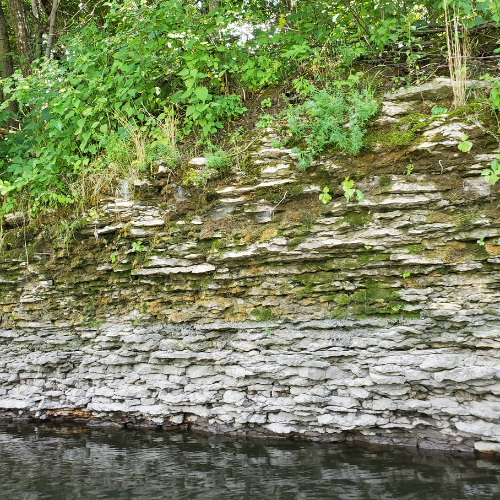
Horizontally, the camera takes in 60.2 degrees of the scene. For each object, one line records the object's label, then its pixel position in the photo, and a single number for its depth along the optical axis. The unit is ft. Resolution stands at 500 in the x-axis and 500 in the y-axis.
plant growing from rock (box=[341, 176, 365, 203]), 13.15
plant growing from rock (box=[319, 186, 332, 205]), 14.03
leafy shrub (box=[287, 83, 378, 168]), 14.51
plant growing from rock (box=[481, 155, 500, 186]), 11.62
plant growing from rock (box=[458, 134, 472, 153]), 12.61
